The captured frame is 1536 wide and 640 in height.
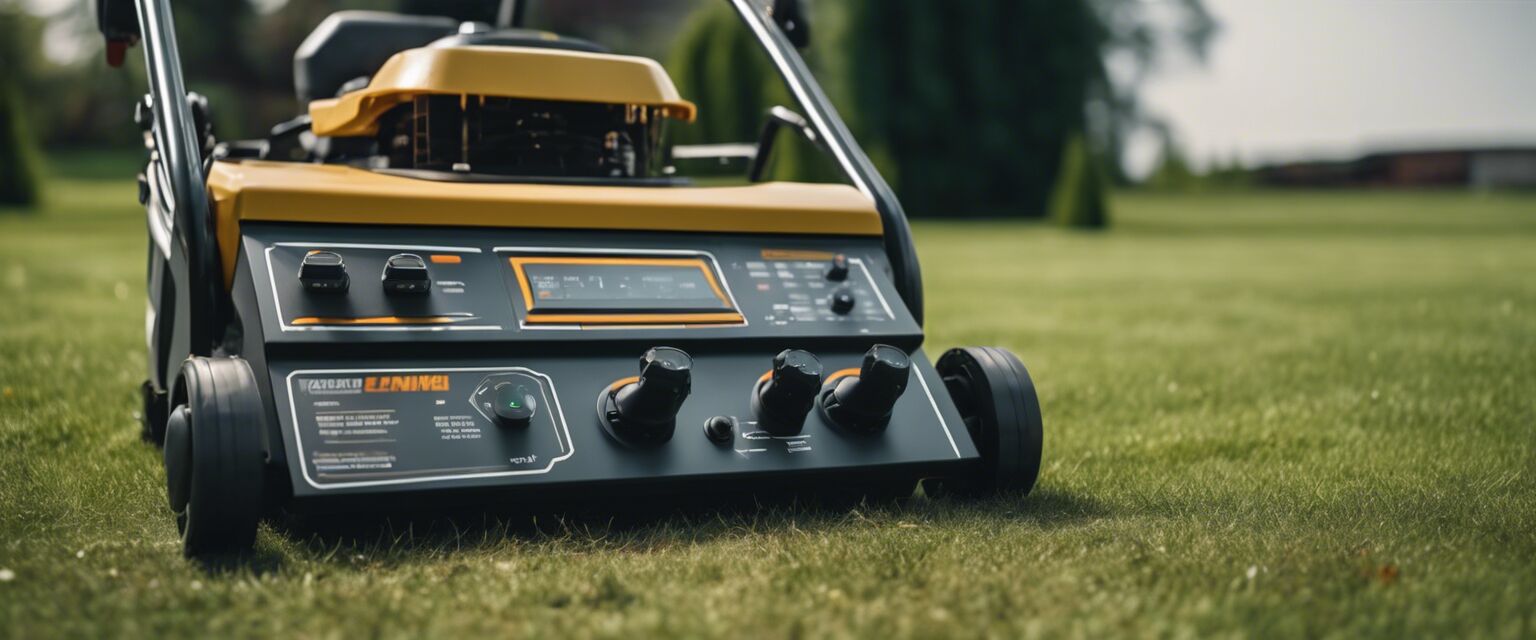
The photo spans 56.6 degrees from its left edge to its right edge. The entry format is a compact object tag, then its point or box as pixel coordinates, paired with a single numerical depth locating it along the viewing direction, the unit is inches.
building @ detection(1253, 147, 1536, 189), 1594.5
